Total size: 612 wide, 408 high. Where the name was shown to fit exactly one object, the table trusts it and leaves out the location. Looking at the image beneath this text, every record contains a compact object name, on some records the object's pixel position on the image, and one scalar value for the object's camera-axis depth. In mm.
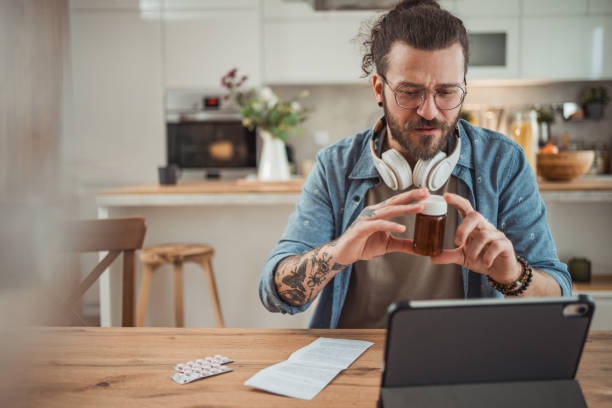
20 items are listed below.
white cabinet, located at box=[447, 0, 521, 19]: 3916
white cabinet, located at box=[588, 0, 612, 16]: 3912
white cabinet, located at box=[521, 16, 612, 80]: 3934
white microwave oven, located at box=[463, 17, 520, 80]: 3932
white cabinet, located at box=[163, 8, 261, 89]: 3879
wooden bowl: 2367
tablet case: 615
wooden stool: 2344
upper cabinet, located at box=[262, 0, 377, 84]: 3961
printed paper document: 805
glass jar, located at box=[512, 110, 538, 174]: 2422
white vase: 2820
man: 1140
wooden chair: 1356
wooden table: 774
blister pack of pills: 845
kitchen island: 2564
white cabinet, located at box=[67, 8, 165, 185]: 3873
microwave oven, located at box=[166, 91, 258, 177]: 4004
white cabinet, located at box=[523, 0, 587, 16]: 3916
